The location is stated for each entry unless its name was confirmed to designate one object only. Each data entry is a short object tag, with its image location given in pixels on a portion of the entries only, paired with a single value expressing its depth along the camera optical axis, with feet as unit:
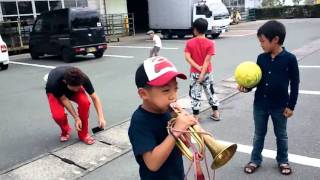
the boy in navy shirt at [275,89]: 9.03
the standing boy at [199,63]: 14.04
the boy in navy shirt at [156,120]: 4.83
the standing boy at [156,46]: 33.05
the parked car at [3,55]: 31.80
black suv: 34.93
